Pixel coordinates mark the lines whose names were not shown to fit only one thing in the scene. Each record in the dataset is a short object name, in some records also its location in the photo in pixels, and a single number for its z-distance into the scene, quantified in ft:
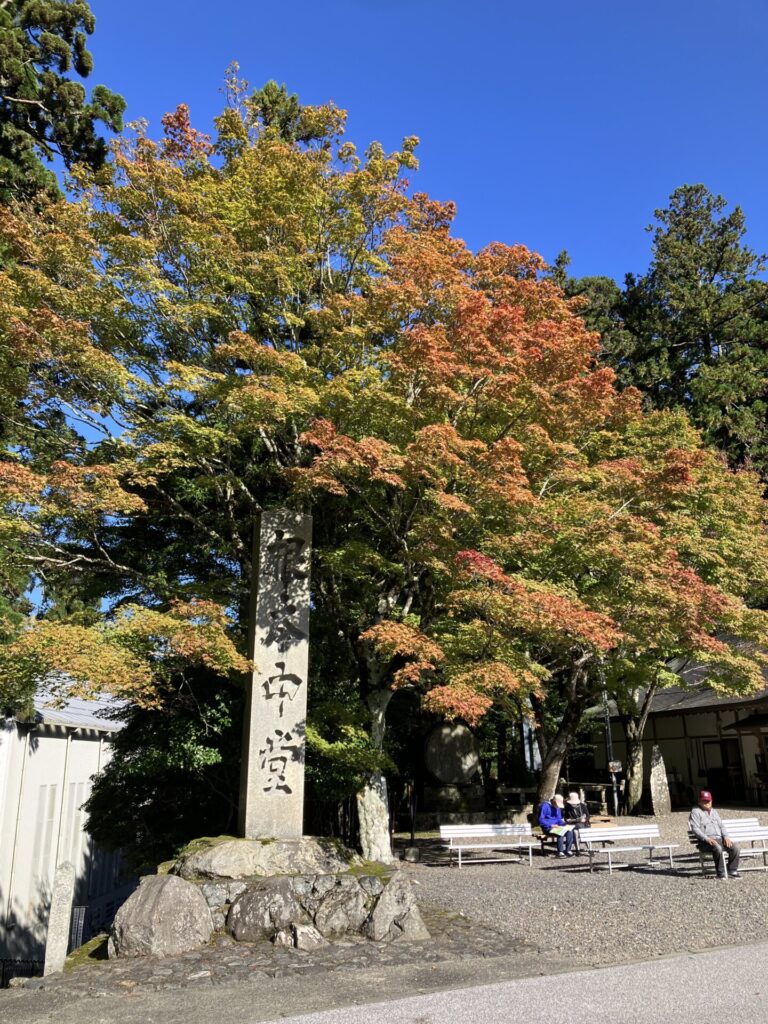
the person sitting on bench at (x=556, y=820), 42.52
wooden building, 68.80
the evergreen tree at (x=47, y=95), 50.70
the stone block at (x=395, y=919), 25.31
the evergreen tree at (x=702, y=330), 87.71
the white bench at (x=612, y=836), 38.24
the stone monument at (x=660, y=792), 64.69
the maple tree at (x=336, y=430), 33.88
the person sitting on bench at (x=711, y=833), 33.88
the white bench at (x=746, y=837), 35.86
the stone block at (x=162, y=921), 23.73
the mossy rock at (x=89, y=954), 23.54
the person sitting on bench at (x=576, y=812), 44.65
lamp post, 62.85
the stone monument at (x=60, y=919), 23.16
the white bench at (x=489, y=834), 42.04
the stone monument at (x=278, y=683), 32.27
